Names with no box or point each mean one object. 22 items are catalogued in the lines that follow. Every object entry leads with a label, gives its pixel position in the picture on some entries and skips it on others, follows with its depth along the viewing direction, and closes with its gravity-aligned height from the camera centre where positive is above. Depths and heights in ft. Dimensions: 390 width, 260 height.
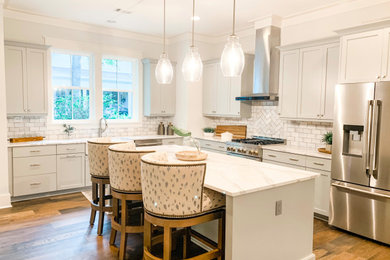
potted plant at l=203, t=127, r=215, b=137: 20.27 -1.31
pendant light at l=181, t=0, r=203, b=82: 10.28 +1.62
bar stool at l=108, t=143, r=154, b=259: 9.08 -2.08
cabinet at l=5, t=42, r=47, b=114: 15.11 +1.56
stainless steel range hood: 16.43 +2.89
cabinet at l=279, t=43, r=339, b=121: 13.48 +1.56
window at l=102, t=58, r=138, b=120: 19.69 +1.61
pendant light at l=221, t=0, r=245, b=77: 8.68 +1.62
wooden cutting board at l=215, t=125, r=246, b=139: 19.29 -1.15
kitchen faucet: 18.99 -1.10
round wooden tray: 10.23 -1.52
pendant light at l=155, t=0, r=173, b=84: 11.32 +1.59
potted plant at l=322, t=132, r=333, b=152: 13.55 -1.21
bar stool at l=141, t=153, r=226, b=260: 7.02 -2.11
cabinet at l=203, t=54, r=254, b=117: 18.20 +1.44
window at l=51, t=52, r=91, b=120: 17.88 +1.51
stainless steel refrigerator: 10.64 -1.72
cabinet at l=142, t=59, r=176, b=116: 20.06 +1.18
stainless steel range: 15.44 -1.78
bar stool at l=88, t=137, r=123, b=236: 10.89 -2.11
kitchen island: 7.36 -2.59
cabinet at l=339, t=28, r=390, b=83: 10.71 +2.18
